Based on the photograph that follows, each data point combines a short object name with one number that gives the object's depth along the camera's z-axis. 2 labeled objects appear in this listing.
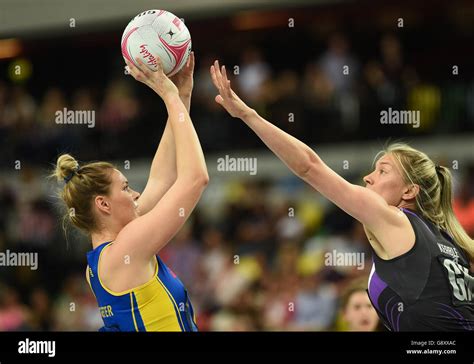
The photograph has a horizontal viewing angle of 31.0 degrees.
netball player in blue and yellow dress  3.74
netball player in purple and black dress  3.83
